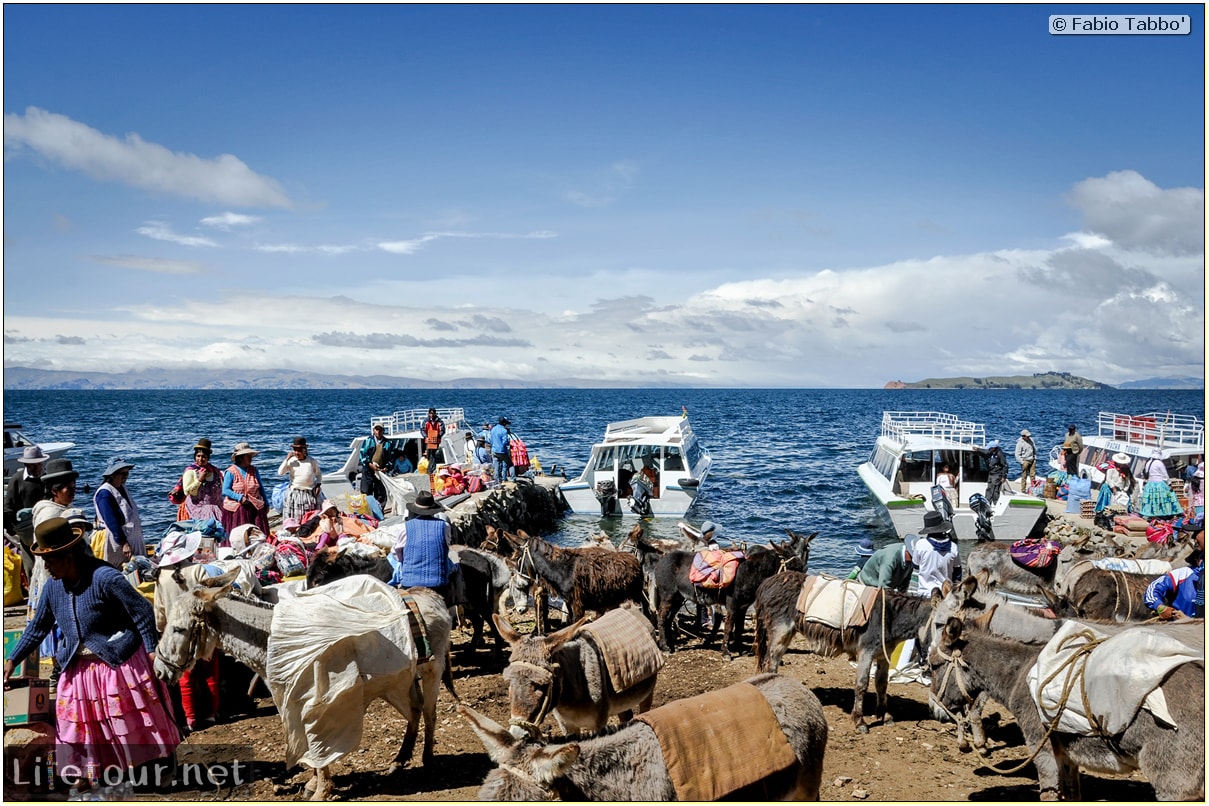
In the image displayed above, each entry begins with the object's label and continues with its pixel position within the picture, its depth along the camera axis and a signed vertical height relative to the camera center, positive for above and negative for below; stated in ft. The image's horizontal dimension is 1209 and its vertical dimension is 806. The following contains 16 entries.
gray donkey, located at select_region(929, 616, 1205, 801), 15.12 -7.15
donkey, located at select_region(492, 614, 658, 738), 18.12 -7.25
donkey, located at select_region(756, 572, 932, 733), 26.50 -8.22
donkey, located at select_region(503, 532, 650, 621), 35.65 -8.18
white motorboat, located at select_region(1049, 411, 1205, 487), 75.25 -4.07
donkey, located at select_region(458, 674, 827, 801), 13.46 -6.83
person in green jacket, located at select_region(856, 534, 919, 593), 30.68 -6.74
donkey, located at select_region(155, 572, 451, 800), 20.12 -6.96
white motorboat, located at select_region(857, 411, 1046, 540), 66.74 -7.97
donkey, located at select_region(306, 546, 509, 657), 32.37 -7.75
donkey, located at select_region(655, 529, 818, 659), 36.29 -8.94
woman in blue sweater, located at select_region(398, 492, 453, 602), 28.68 -5.85
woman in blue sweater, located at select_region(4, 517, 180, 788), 16.99 -5.80
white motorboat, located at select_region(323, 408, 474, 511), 73.15 -5.55
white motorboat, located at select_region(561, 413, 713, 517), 81.87 -8.53
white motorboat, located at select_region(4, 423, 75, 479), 62.18 -4.88
